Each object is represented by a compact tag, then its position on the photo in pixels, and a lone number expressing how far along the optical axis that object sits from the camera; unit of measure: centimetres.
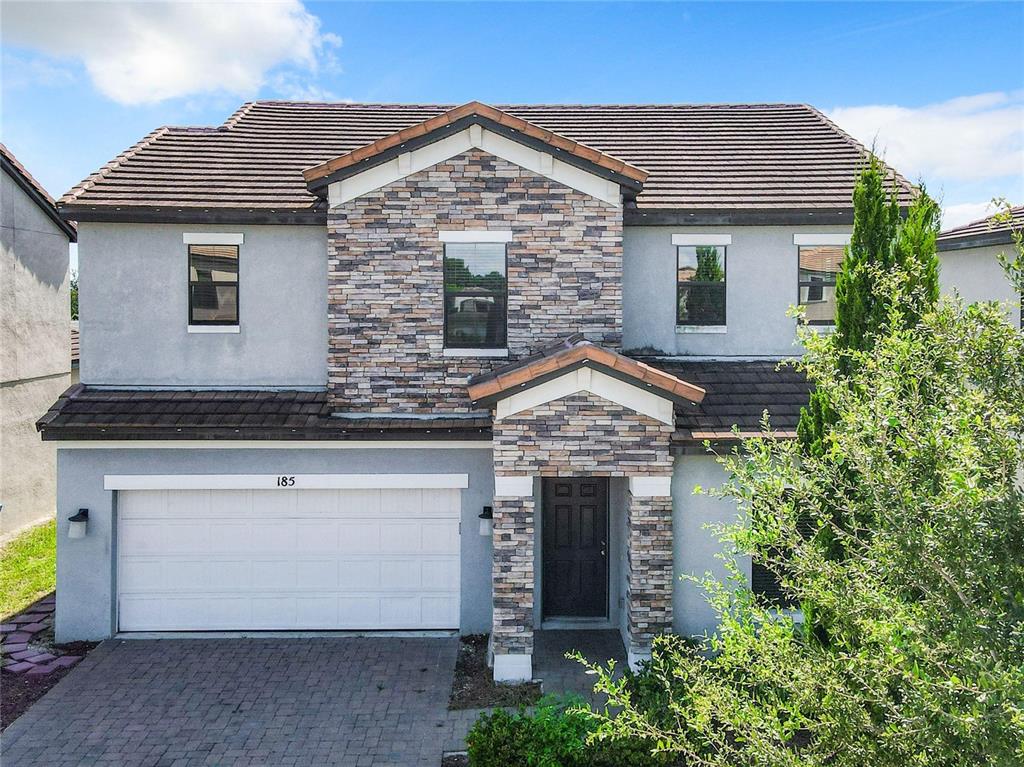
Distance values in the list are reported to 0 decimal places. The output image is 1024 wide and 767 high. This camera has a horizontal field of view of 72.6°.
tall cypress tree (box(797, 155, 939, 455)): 777
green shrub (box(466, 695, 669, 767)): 711
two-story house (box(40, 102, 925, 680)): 1064
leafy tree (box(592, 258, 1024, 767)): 364
